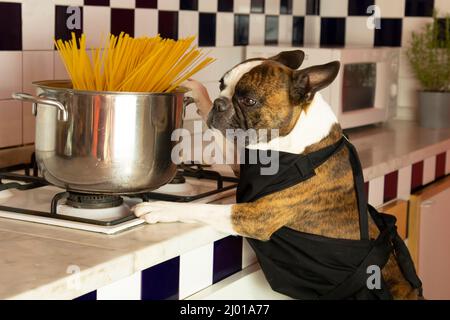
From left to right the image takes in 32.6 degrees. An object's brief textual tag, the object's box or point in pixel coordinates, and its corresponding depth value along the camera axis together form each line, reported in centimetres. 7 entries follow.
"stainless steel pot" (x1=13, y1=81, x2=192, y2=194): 138
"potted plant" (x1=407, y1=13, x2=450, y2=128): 283
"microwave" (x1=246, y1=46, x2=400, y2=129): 259
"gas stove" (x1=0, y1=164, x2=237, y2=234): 139
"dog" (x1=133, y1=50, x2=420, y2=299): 148
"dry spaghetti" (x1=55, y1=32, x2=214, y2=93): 146
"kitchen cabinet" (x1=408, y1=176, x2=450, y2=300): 236
